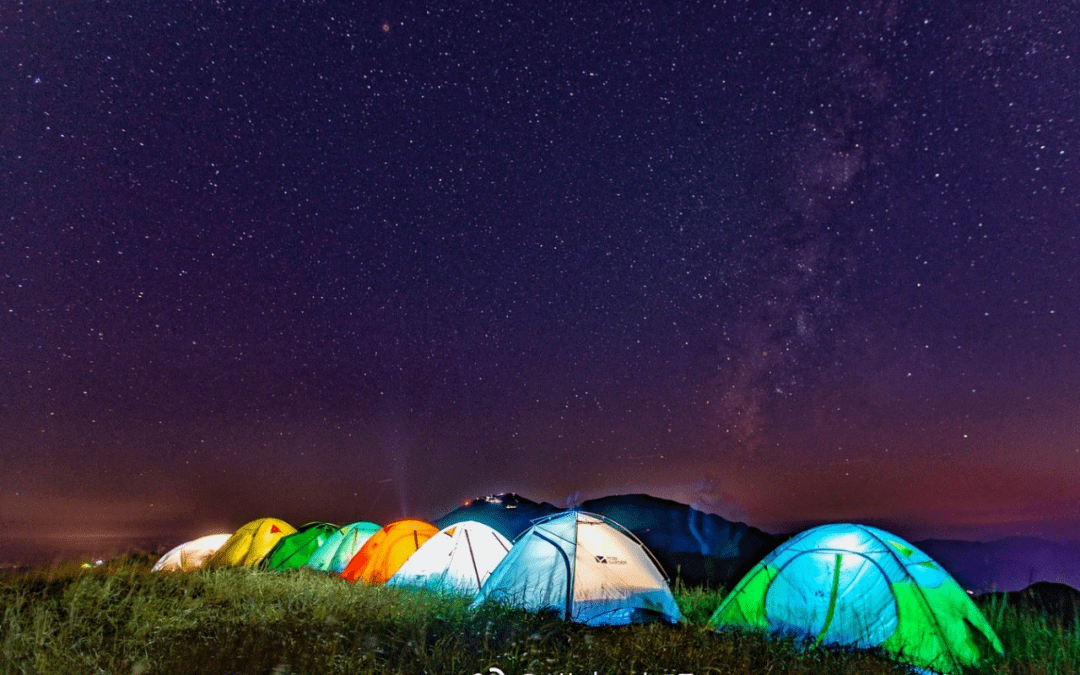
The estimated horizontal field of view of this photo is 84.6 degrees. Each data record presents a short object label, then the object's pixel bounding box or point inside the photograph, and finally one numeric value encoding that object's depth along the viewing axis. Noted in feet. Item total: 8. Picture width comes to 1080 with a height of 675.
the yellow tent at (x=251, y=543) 58.65
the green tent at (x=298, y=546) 56.70
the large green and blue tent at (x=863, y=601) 24.41
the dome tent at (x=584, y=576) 28.73
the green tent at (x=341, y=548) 53.67
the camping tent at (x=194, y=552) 57.47
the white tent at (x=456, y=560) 38.17
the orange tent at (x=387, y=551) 44.93
